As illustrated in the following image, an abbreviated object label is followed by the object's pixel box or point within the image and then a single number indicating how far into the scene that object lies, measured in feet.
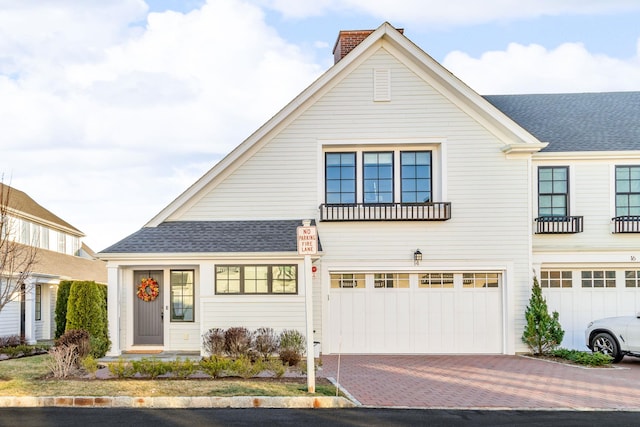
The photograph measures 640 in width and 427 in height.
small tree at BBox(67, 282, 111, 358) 56.70
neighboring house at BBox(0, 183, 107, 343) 87.51
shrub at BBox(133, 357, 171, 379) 41.63
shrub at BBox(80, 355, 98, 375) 41.25
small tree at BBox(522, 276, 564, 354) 57.98
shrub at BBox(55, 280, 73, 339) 64.80
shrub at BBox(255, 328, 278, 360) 49.49
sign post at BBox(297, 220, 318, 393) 37.01
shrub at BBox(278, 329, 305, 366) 49.38
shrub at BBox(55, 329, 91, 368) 45.62
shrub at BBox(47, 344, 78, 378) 42.55
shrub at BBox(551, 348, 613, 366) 51.39
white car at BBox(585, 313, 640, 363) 52.54
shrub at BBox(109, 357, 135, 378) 41.52
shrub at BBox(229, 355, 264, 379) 41.50
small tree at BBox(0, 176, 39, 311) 41.98
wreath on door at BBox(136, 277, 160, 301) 60.75
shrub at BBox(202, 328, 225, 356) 50.08
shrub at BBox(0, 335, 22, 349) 68.39
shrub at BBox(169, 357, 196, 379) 41.55
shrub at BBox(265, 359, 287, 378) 41.57
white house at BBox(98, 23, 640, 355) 59.93
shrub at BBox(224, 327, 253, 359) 48.78
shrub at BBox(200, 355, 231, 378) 41.57
